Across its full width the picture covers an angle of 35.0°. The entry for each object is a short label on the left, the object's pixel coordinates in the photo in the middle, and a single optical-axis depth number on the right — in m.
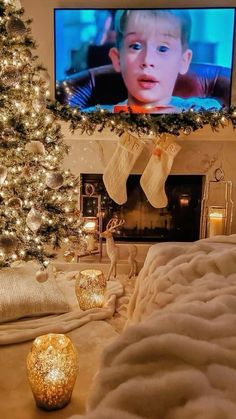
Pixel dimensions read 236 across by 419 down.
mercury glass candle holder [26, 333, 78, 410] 1.34
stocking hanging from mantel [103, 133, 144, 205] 2.95
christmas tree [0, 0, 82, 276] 2.07
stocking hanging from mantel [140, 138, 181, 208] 2.95
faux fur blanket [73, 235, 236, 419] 0.53
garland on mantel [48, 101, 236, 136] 2.82
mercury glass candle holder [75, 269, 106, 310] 2.14
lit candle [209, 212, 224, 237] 2.97
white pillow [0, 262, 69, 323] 2.00
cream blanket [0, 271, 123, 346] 1.80
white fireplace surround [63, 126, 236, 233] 3.07
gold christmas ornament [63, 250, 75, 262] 2.56
